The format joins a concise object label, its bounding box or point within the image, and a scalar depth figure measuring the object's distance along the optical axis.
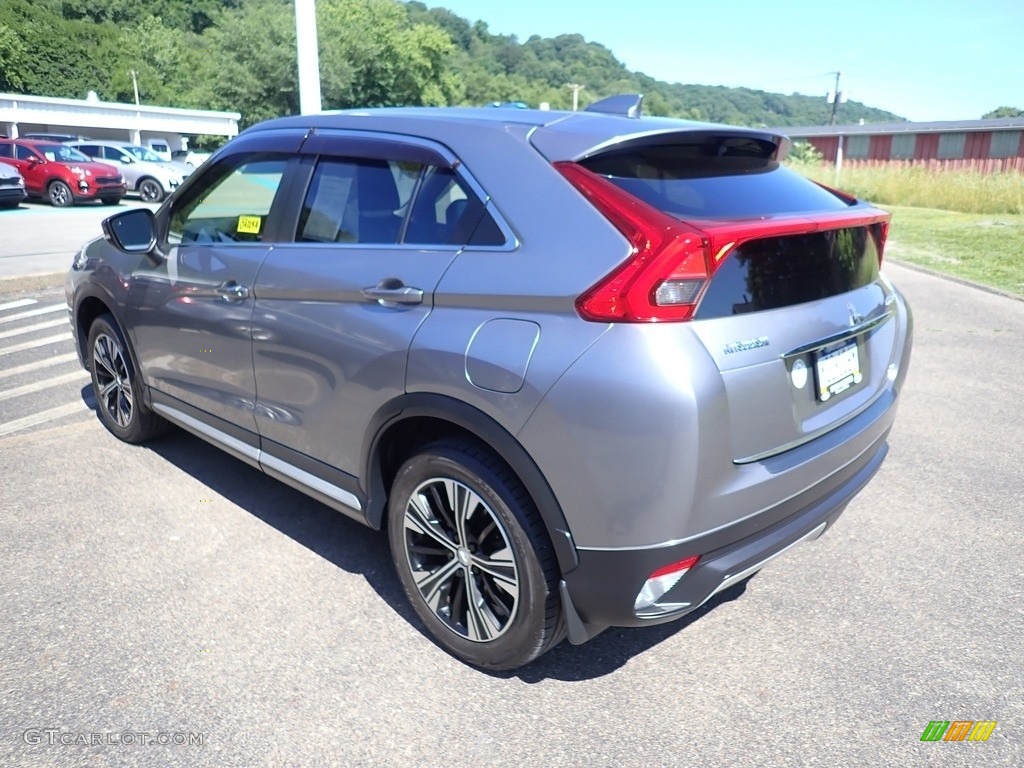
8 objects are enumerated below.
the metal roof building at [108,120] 43.69
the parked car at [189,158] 28.15
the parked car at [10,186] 19.45
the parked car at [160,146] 42.91
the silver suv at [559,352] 2.29
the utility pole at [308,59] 11.32
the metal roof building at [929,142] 43.19
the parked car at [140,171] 24.59
